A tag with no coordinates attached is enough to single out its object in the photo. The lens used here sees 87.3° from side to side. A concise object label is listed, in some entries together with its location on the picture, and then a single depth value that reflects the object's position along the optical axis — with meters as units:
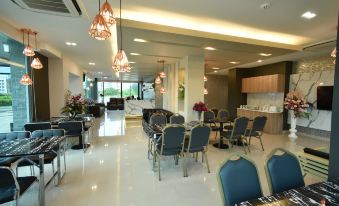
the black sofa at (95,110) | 10.96
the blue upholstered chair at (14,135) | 3.04
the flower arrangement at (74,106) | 5.03
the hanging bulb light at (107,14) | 1.87
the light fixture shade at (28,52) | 3.53
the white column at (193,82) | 5.78
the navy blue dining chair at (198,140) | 3.41
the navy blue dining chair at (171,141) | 3.26
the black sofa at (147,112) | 7.38
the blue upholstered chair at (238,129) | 4.61
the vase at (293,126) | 6.47
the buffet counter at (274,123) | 7.14
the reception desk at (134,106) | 10.84
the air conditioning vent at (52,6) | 2.45
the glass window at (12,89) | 4.24
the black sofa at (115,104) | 16.12
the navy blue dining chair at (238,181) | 1.51
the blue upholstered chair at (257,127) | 4.82
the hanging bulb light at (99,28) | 1.85
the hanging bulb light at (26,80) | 3.92
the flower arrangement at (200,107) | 5.50
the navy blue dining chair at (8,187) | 1.77
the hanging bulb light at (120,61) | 2.62
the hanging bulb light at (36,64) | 3.98
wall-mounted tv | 5.83
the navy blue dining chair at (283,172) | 1.74
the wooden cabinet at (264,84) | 7.24
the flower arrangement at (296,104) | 6.25
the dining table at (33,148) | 2.30
